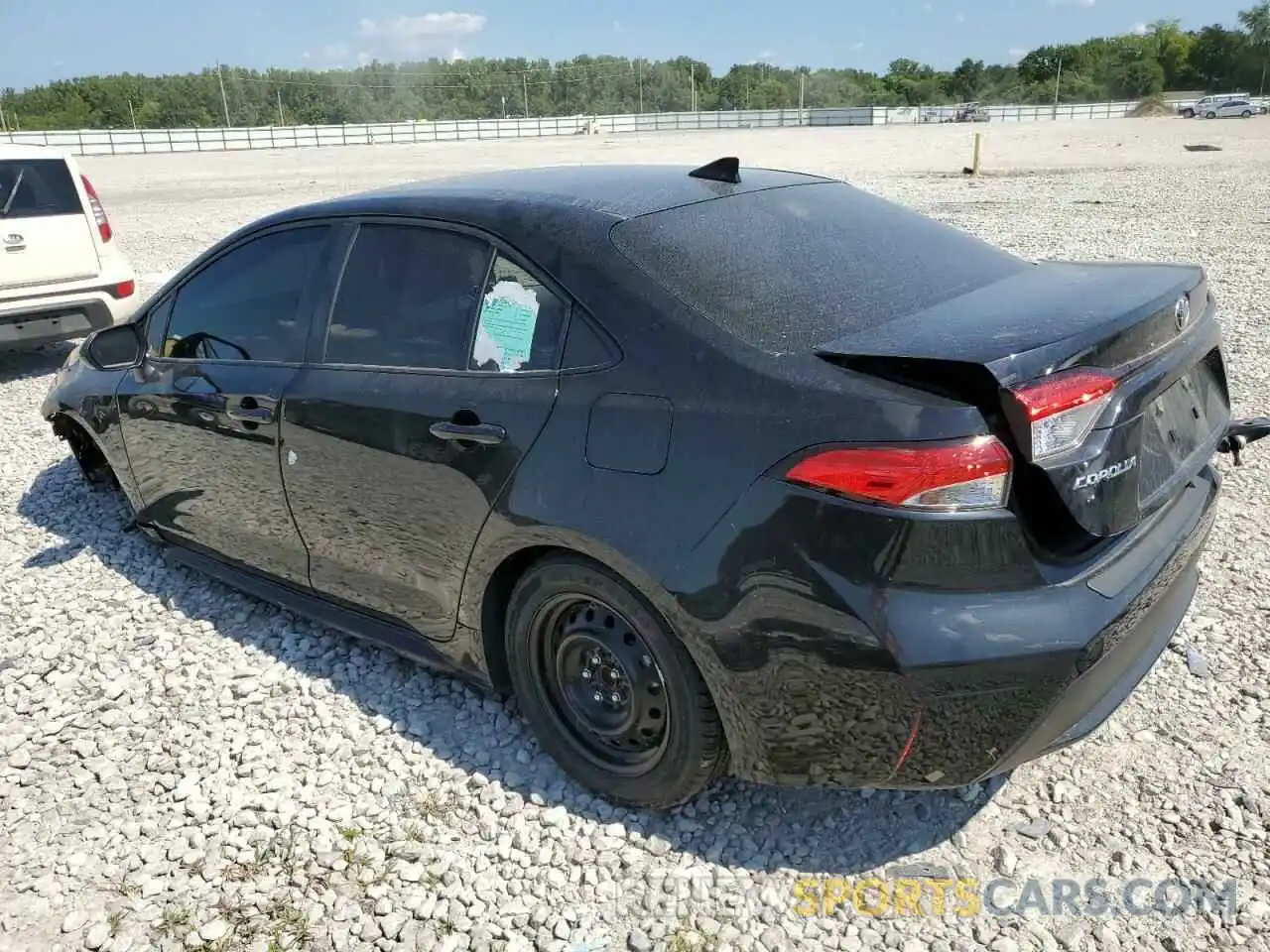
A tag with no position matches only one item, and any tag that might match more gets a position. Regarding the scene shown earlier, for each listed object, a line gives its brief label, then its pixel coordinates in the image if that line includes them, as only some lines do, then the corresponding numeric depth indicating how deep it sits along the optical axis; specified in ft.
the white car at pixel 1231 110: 186.09
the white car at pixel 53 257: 24.04
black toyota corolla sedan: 6.75
